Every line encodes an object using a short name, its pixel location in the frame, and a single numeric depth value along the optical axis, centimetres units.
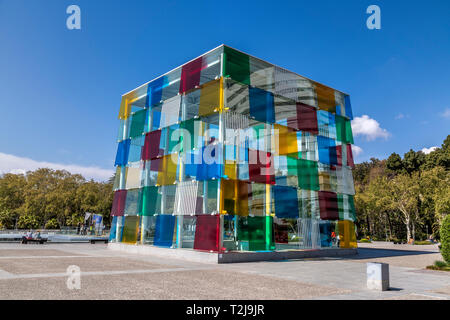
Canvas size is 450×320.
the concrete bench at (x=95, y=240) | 3584
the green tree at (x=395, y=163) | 6820
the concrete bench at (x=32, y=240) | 3186
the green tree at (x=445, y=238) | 1566
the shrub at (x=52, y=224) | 6818
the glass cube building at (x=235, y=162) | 2161
